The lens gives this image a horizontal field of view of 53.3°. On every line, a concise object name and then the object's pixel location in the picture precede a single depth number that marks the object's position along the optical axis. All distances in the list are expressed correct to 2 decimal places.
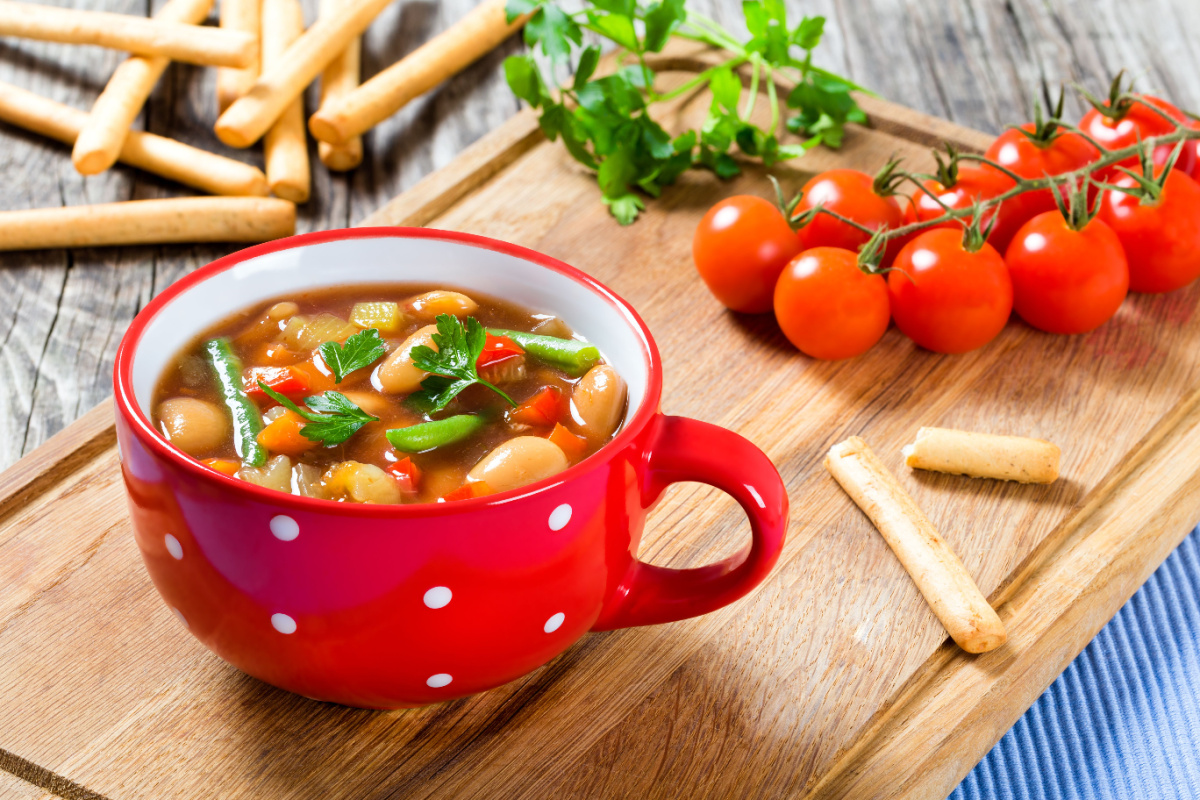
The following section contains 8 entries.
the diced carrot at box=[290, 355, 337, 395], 1.47
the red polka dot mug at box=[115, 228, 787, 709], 1.21
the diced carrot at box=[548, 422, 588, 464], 1.40
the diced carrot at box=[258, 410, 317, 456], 1.36
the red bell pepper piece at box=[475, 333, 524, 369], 1.49
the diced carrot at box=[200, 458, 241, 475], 1.28
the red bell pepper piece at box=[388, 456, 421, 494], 1.35
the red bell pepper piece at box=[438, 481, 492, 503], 1.31
